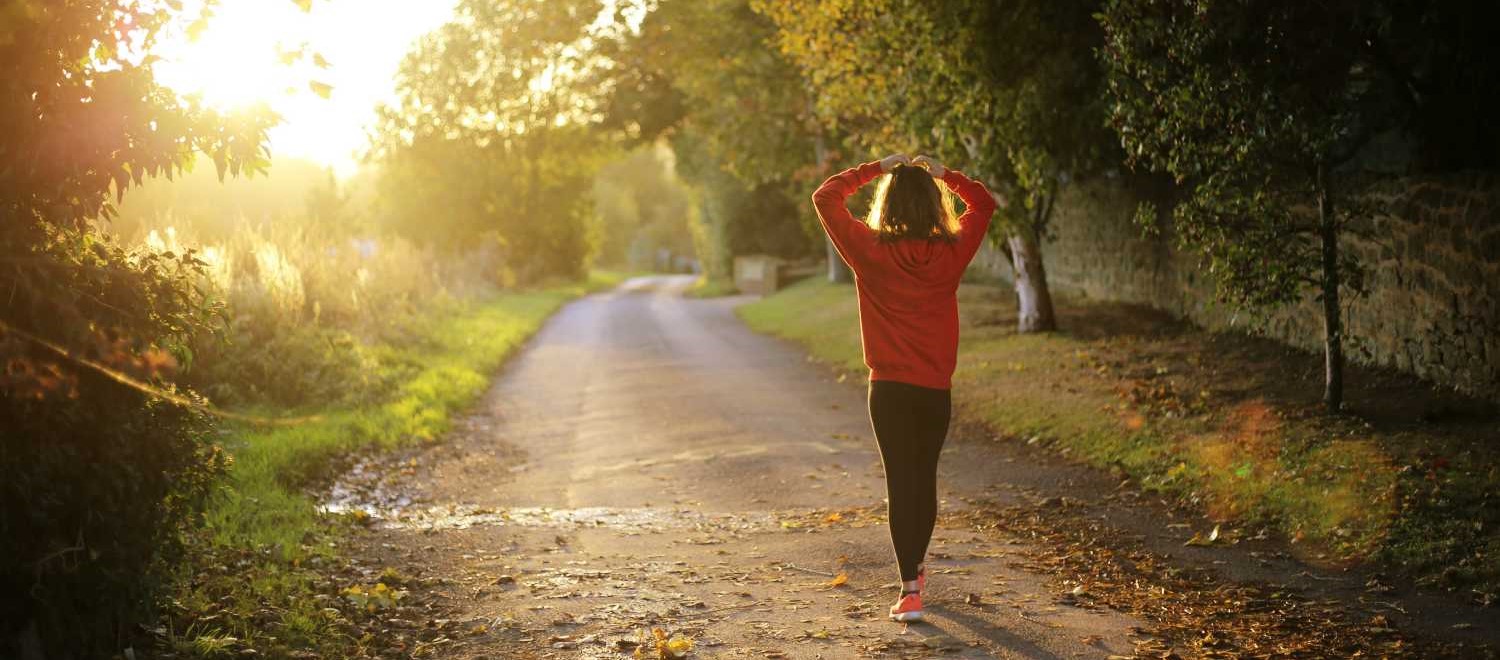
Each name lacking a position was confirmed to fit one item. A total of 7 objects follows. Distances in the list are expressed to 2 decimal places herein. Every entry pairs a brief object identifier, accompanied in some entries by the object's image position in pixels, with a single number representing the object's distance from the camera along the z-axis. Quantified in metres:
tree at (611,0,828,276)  26.34
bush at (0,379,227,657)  4.75
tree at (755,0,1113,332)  15.74
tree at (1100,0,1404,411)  10.13
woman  6.14
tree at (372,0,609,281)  42.81
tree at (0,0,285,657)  4.80
